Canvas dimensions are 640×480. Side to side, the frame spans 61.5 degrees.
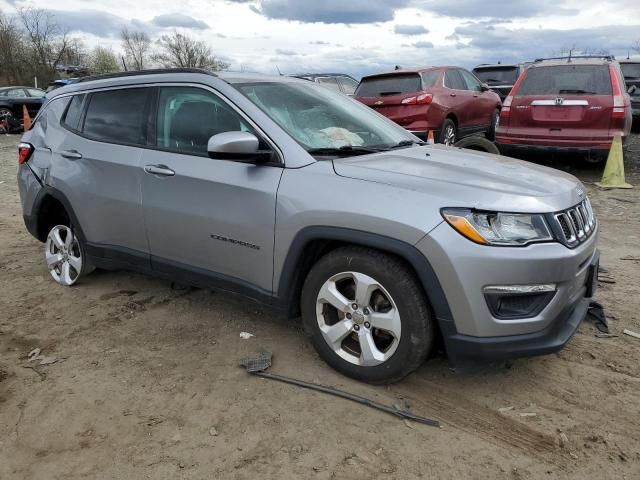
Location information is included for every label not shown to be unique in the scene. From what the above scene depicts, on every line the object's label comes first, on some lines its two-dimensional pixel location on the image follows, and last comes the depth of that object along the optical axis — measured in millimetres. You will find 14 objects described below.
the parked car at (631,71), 13455
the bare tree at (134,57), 54553
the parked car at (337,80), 13494
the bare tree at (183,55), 56316
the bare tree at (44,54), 44500
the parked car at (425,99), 8875
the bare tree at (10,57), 43719
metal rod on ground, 2689
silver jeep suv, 2559
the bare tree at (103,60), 57219
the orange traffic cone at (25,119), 16047
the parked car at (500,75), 14441
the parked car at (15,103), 17672
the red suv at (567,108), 7734
